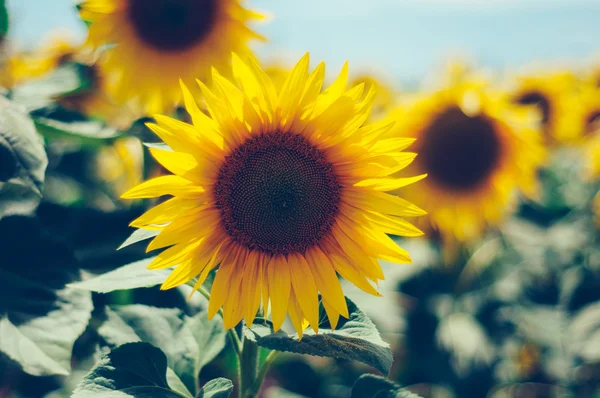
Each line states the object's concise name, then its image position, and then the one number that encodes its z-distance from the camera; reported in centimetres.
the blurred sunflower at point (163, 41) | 105
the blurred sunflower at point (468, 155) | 117
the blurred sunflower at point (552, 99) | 144
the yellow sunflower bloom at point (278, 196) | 76
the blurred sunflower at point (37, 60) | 121
